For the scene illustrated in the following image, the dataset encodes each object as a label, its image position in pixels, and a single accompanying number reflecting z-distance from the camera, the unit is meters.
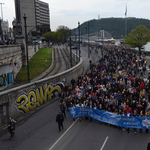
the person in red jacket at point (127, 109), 12.79
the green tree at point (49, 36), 114.78
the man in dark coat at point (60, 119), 12.31
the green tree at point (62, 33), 145.98
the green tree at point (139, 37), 71.25
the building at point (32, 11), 124.00
